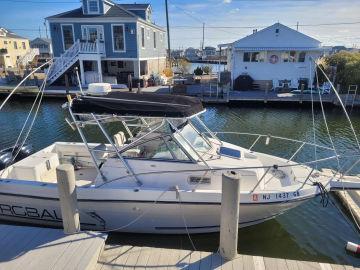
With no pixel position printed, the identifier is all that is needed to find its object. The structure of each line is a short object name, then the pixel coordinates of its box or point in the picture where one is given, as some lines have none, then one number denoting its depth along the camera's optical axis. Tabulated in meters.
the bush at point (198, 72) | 31.80
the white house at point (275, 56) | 21.06
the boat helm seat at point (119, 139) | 7.36
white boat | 5.60
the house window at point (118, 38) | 23.00
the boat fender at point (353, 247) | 5.59
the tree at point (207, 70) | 33.53
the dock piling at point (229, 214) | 4.10
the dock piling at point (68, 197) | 4.48
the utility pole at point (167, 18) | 28.42
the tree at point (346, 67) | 19.14
